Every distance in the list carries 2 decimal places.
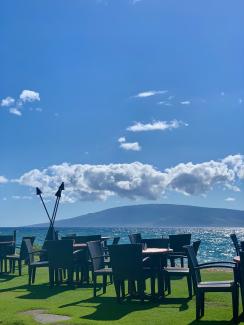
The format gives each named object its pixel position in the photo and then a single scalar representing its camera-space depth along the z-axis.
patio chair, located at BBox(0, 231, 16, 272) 14.41
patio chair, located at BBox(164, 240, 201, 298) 8.84
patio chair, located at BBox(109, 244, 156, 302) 8.55
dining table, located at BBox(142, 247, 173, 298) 8.94
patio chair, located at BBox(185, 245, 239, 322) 6.84
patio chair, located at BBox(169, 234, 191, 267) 12.14
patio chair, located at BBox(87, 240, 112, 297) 9.62
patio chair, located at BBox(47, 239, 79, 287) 10.86
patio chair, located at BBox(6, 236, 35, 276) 13.27
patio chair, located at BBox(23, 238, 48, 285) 11.50
